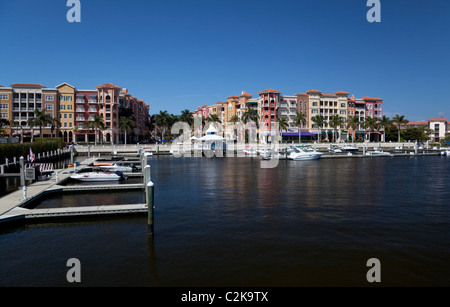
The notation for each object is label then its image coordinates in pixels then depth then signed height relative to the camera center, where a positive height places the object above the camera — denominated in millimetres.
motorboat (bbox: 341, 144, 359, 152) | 82625 -568
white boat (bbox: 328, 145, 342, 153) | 81388 -1018
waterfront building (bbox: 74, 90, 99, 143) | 97875 +10961
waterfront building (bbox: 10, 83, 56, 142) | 93500 +12586
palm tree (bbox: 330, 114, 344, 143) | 109125 +8266
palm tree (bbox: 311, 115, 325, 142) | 109312 +8686
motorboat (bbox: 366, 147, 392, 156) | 71438 -1640
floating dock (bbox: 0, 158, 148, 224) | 17703 -3478
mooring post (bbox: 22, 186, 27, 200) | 20812 -2818
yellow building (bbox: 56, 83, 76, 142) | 96500 +11818
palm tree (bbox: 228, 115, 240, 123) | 110431 +9365
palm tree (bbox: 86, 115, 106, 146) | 89719 +6687
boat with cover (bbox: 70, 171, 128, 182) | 32156 -2817
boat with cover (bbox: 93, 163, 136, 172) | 37369 -2220
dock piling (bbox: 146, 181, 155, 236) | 16094 -3160
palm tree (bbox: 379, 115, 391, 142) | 115438 +8385
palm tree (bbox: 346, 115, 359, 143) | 111244 +8384
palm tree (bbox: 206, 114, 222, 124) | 118906 +10166
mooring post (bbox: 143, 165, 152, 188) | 20219 -1483
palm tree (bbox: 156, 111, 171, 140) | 125938 +11070
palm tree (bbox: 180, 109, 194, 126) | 124375 +11834
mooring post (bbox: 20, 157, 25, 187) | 23925 -1942
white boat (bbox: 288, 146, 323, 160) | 61125 -1653
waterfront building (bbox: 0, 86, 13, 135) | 92438 +12889
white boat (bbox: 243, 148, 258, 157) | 69562 -1163
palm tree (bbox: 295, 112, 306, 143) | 107500 +8583
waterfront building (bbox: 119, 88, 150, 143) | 111625 +13469
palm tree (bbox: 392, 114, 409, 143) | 113250 +9066
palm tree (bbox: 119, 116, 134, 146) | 99375 +7515
